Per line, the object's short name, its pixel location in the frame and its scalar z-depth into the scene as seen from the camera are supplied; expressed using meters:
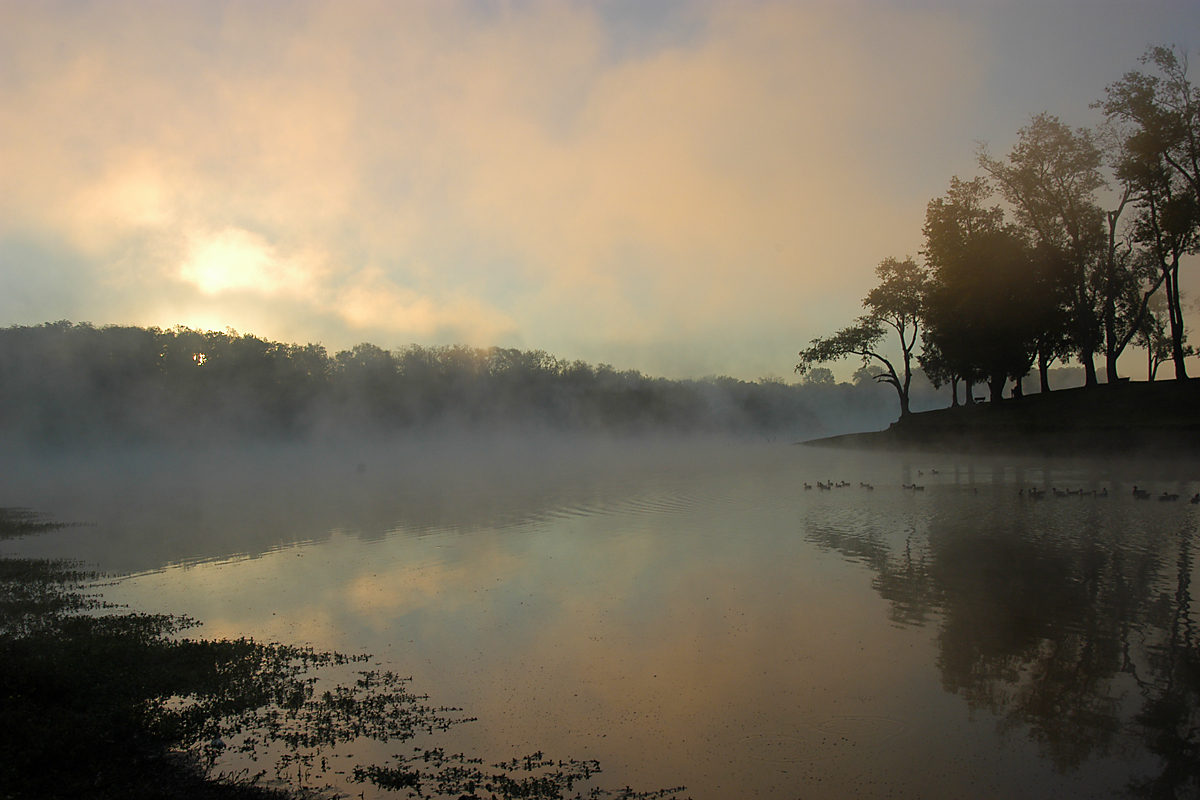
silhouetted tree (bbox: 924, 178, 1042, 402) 42.22
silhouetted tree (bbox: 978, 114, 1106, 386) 38.84
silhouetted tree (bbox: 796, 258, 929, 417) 54.47
